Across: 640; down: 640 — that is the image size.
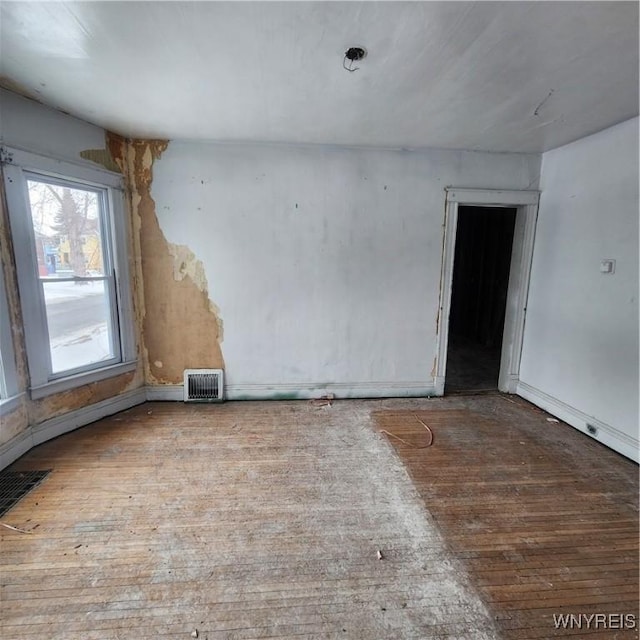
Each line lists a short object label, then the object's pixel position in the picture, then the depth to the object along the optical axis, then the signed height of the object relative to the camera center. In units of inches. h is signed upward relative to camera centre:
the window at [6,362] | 94.0 -29.6
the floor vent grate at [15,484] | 82.5 -59.4
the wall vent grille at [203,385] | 140.6 -51.6
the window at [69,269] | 99.0 -3.2
